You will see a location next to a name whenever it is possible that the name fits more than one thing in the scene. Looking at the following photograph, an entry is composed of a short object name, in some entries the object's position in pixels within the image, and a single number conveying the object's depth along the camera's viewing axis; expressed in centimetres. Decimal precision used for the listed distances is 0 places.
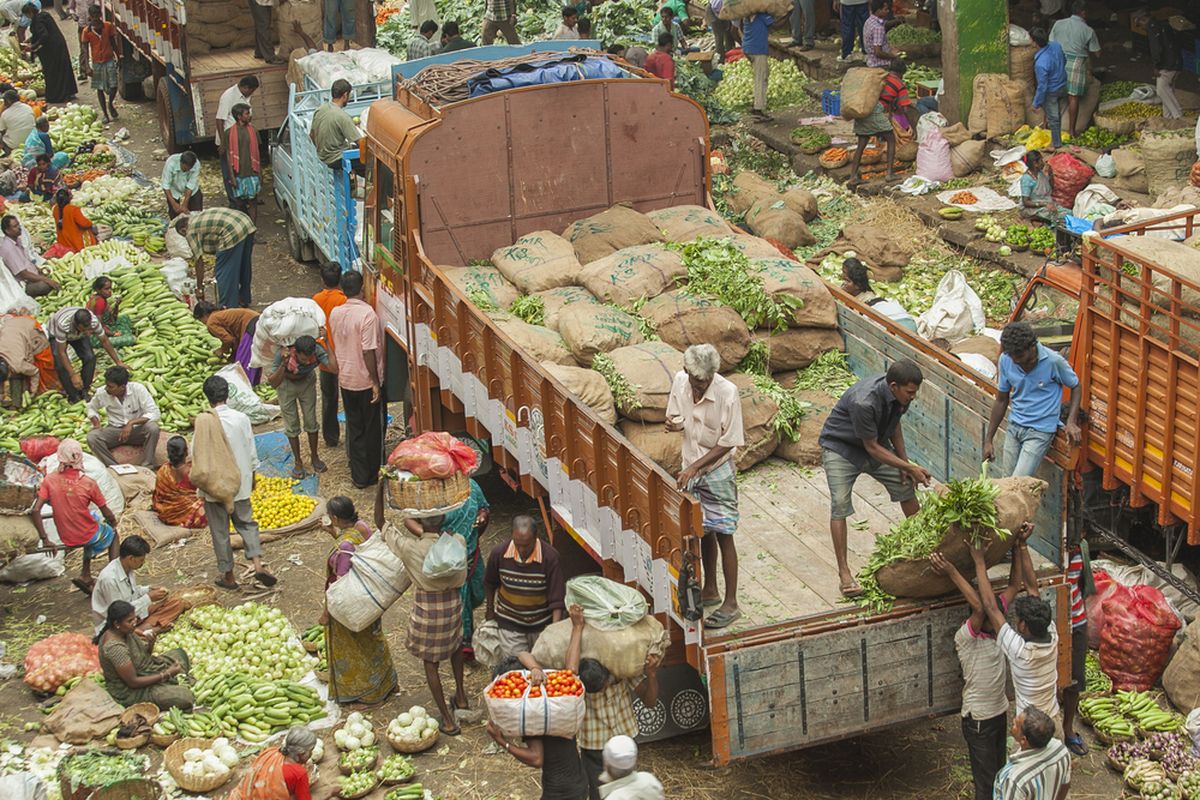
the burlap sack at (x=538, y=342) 977
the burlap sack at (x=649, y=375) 923
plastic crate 1888
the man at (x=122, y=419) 1194
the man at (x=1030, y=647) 724
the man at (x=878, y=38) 1767
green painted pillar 1711
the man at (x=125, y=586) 918
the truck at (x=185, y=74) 1770
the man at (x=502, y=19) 2045
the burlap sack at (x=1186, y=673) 857
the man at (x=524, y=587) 832
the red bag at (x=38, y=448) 1195
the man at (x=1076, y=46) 1617
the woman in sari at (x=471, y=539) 877
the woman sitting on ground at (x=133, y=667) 895
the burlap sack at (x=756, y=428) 934
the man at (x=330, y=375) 1243
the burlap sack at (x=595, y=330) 979
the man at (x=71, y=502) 1027
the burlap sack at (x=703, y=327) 986
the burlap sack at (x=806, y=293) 1010
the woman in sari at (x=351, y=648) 904
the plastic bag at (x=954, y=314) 1243
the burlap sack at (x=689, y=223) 1119
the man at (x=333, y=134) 1438
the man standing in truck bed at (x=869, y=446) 786
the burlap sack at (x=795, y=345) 1009
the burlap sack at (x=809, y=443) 945
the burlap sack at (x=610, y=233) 1109
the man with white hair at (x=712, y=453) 771
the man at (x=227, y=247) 1460
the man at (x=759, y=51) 1906
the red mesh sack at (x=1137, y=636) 881
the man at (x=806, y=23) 2100
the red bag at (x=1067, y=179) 1483
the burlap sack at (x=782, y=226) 1526
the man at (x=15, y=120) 1936
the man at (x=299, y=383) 1188
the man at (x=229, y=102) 1703
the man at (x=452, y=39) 1769
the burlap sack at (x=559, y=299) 1032
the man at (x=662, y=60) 1770
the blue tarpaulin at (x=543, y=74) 1129
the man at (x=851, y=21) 1994
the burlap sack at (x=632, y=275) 1051
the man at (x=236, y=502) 1036
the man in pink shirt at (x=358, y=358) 1181
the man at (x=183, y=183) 1603
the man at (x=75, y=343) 1330
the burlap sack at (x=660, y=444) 911
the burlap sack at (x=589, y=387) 912
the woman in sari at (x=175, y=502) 1141
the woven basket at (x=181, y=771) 845
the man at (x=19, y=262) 1479
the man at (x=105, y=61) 2209
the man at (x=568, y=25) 1961
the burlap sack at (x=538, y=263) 1081
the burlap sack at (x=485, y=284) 1070
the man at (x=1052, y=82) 1611
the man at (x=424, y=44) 1842
